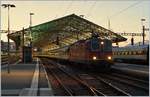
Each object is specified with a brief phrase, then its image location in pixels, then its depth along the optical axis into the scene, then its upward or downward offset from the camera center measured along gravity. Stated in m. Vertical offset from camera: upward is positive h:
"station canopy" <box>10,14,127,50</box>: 83.81 +4.60
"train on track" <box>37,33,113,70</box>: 38.59 -0.02
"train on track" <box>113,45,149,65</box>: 50.71 -0.17
